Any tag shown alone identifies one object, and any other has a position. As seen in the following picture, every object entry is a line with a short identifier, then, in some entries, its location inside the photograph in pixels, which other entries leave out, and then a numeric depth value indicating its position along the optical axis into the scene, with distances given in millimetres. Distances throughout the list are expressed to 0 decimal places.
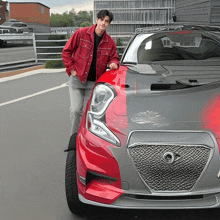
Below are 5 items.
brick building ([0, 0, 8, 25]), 67438
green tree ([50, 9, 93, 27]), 130825
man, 4082
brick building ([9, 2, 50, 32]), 78188
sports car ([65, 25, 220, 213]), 2354
